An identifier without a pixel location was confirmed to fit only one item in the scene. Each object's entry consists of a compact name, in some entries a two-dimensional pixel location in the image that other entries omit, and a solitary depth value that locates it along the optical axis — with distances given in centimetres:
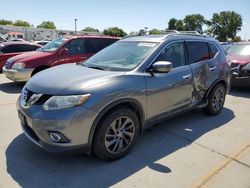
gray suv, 223
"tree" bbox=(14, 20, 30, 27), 7917
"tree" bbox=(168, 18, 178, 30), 6934
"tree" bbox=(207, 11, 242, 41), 5686
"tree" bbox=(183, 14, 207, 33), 6722
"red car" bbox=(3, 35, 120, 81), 552
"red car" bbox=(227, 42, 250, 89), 565
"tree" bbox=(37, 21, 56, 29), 8417
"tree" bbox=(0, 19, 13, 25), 7430
